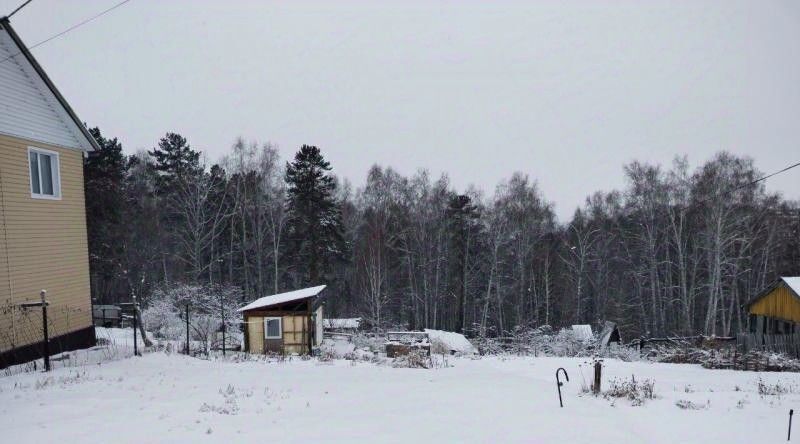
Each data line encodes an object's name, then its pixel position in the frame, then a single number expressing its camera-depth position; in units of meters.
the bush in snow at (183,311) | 20.91
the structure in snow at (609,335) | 24.33
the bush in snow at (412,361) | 11.78
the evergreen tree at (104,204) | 27.09
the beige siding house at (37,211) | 10.76
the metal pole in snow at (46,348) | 8.83
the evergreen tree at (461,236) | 35.59
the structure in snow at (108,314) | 23.28
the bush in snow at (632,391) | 7.91
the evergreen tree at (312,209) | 30.77
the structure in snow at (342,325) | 29.34
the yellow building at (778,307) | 18.25
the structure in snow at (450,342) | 22.19
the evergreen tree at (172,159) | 31.73
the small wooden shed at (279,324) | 19.84
